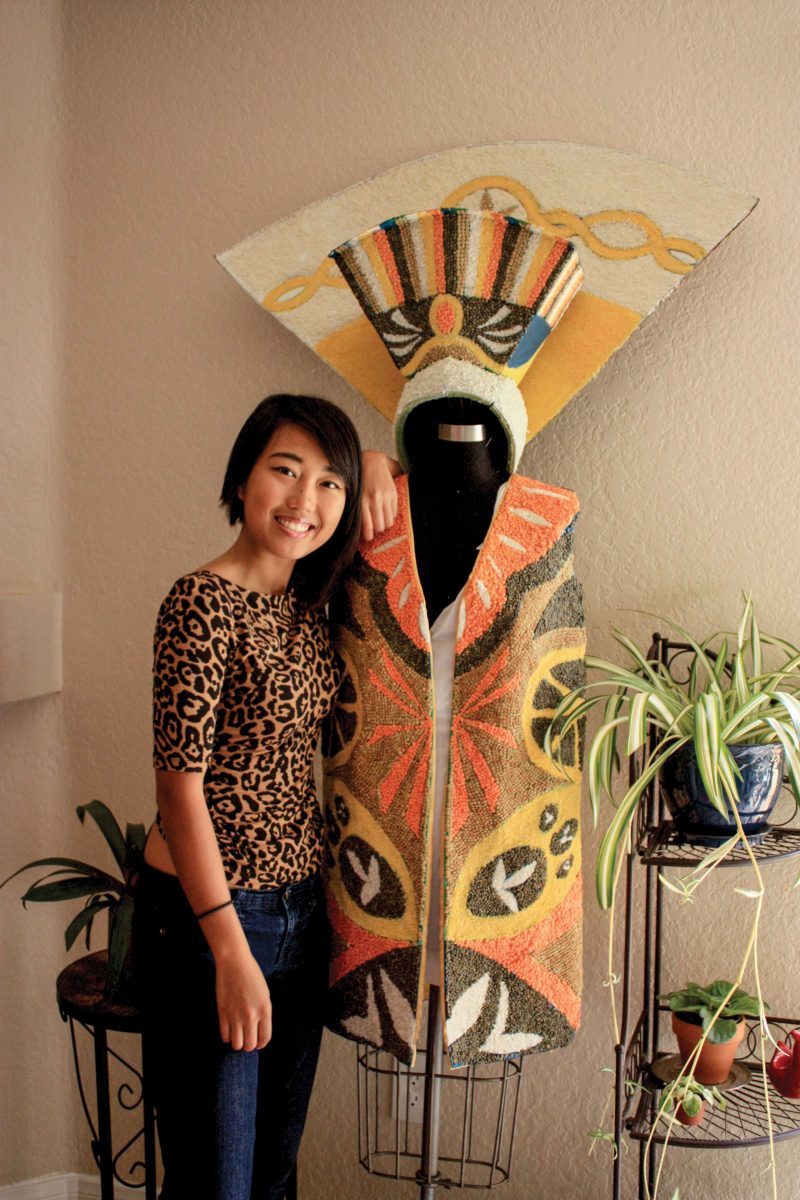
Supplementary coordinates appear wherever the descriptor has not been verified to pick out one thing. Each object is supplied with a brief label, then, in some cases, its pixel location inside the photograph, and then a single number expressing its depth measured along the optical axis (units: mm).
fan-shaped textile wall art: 1658
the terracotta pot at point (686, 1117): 1484
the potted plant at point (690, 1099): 1465
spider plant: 1329
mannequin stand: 1868
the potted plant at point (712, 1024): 1527
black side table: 1581
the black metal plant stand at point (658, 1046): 1445
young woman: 1234
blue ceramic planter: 1394
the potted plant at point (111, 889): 1580
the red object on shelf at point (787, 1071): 1543
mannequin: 1377
